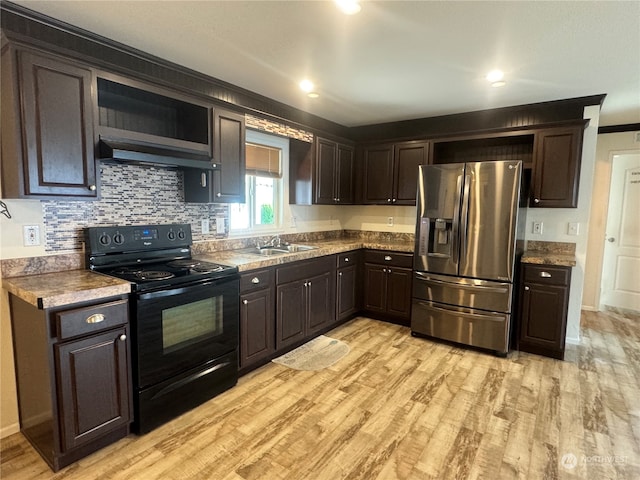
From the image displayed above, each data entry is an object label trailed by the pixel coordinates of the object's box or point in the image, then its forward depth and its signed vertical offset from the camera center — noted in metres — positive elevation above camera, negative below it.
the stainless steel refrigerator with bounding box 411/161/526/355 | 3.21 -0.36
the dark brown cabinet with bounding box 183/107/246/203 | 2.77 +0.31
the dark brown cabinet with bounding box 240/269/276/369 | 2.74 -0.88
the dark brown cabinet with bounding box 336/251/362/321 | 3.87 -0.85
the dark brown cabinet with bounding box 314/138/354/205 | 4.04 +0.47
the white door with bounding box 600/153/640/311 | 4.64 -0.31
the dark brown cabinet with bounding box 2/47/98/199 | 1.82 +0.43
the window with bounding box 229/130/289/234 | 3.51 +0.25
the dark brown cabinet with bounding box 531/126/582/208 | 3.29 +0.46
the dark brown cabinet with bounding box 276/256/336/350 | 3.11 -0.85
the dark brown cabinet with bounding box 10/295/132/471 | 1.74 -0.90
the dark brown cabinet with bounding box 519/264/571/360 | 3.18 -0.87
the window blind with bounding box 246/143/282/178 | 3.53 +0.52
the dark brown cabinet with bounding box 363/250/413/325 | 3.95 -0.85
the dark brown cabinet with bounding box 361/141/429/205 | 4.12 +0.51
